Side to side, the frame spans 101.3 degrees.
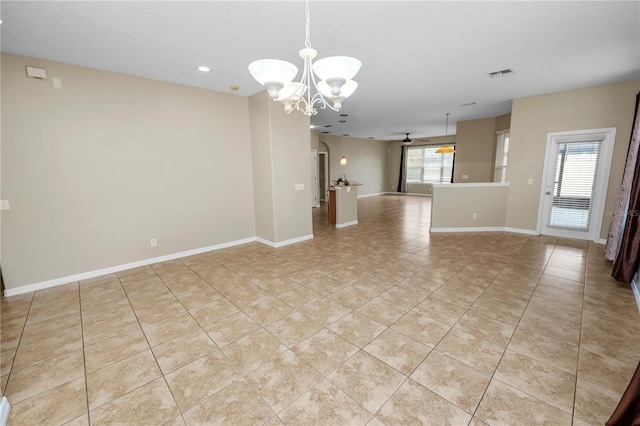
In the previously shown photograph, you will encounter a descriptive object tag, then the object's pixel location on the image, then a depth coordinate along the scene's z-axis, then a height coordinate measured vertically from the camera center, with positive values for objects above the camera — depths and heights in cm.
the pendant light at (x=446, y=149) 788 +69
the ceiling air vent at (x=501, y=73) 368 +141
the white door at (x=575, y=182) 459 -21
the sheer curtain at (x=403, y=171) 1290 +10
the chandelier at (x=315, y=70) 169 +68
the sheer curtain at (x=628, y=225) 293 -66
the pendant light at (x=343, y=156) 746 +75
